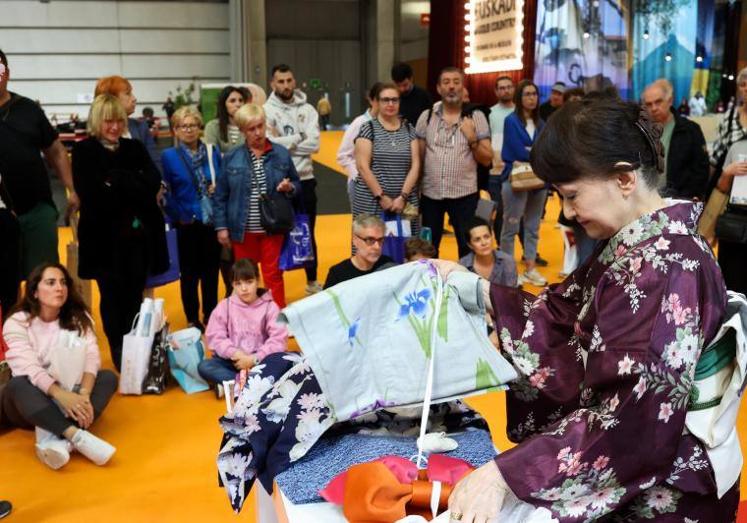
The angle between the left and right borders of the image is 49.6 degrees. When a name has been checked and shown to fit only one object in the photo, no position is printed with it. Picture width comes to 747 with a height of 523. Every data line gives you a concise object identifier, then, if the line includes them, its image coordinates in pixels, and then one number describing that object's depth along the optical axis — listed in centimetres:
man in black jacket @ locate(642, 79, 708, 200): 415
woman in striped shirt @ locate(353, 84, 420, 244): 466
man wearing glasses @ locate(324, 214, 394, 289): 390
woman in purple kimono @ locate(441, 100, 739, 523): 117
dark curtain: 1158
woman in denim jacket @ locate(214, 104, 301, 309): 439
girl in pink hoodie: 385
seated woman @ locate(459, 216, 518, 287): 436
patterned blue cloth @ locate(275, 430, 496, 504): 154
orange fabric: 135
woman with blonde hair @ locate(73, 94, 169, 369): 379
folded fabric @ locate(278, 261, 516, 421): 151
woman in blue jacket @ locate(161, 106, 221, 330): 446
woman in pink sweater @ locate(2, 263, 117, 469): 321
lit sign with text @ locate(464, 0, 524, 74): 1173
